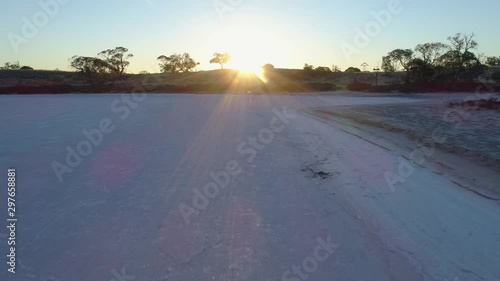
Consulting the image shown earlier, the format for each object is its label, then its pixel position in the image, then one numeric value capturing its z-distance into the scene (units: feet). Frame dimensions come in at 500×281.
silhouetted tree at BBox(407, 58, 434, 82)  127.65
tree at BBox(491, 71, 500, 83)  132.89
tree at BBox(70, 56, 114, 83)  157.17
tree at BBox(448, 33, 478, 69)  175.36
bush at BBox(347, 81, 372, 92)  113.67
